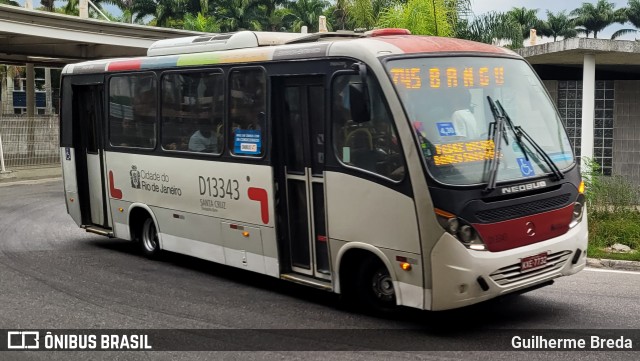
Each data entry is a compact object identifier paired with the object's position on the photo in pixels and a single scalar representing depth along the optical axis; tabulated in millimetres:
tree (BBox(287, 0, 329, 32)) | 70812
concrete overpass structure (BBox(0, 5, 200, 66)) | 24447
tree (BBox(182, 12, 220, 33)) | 51469
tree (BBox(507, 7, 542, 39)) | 66375
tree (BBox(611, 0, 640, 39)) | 76319
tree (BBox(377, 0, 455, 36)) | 17406
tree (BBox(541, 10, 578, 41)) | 76438
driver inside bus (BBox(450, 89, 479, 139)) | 7562
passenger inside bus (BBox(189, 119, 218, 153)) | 9977
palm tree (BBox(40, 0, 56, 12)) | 58062
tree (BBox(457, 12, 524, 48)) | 19984
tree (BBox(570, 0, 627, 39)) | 78438
